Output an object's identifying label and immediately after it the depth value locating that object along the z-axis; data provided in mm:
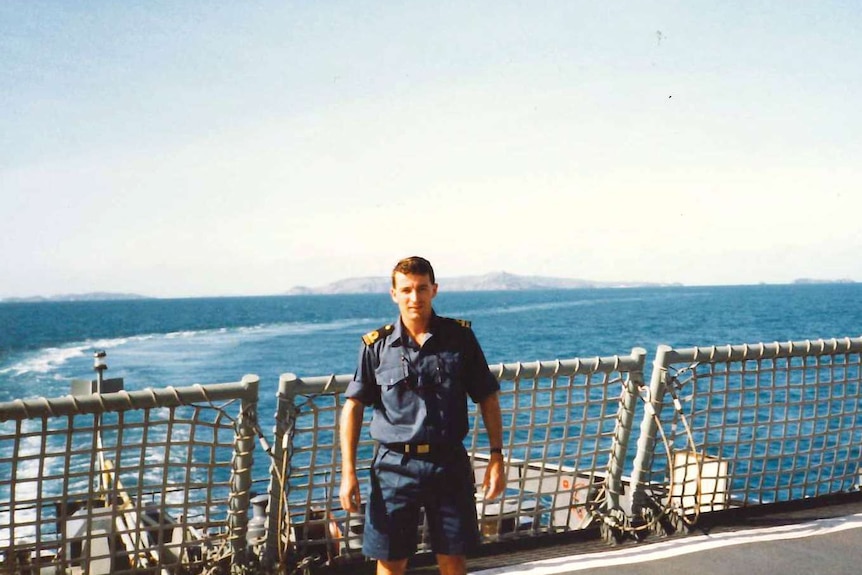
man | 2756
